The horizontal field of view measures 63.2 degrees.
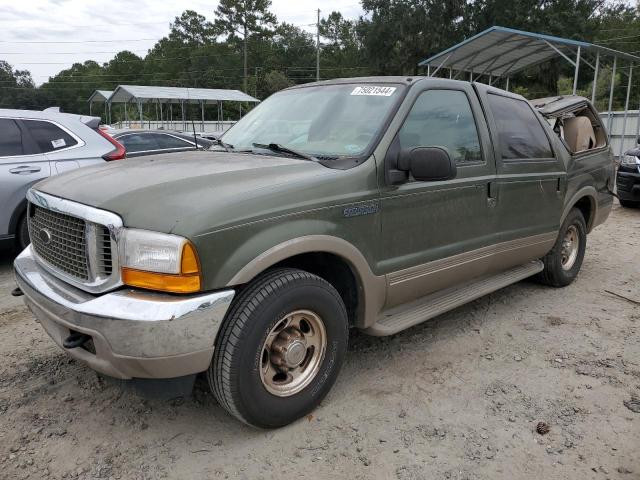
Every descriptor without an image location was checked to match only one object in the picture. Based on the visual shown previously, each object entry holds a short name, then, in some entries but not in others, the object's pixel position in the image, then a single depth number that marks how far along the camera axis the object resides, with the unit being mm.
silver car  5516
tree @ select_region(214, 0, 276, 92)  63219
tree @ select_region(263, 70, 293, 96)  54000
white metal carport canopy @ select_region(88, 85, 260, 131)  30094
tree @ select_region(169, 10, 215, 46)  77062
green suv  2291
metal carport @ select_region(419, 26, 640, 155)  14547
